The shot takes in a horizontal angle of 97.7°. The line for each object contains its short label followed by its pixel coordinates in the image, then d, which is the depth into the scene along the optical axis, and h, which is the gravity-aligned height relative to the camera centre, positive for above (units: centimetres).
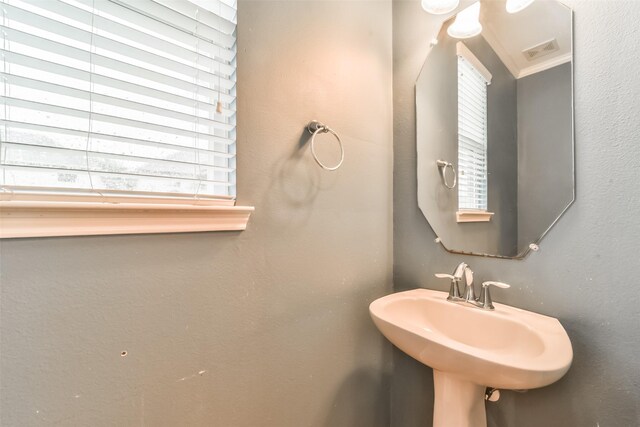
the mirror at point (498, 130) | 87 +31
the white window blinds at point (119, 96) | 56 +28
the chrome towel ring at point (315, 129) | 94 +30
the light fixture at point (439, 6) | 106 +81
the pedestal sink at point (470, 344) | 64 -35
